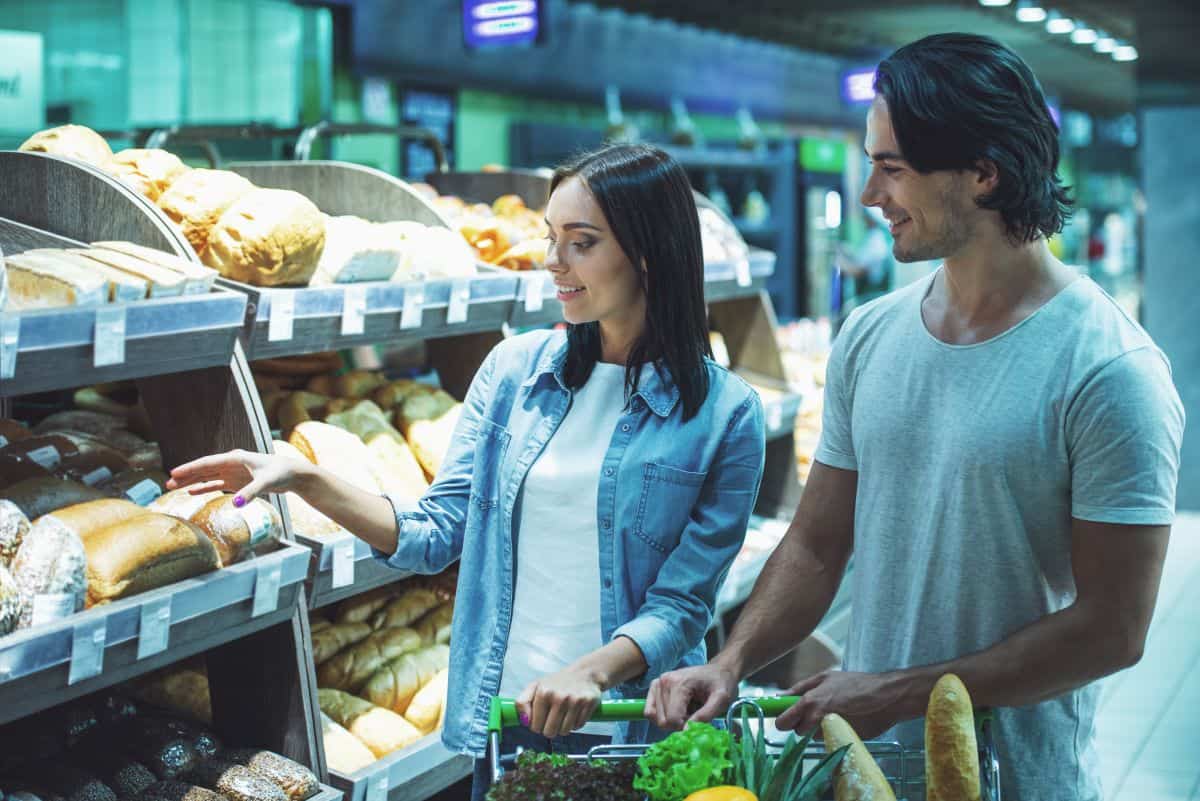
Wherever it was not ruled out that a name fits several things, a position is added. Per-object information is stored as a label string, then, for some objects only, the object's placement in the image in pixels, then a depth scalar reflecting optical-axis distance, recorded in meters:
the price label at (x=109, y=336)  1.81
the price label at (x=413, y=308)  2.59
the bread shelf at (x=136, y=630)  1.67
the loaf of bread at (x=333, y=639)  2.77
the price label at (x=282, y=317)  2.28
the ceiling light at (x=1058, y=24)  12.15
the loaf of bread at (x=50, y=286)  1.83
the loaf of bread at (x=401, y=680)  2.69
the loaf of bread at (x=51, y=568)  1.73
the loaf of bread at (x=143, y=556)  1.82
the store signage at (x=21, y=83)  5.93
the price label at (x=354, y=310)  2.44
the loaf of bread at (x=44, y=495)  1.97
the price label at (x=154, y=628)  1.82
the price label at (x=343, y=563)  2.28
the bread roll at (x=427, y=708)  2.66
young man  1.47
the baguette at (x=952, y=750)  1.23
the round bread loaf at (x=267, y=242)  2.33
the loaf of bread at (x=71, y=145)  2.56
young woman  1.87
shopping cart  1.35
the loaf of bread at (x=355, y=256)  2.54
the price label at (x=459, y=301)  2.74
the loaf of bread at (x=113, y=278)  1.89
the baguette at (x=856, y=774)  1.19
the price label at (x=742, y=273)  3.97
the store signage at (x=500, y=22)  7.62
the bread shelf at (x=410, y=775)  2.30
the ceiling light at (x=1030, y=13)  11.41
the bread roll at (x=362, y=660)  2.74
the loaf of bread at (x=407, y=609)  2.92
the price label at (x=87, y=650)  1.72
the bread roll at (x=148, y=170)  2.56
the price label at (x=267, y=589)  2.03
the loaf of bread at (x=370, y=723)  2.54
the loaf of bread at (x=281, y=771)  2.15
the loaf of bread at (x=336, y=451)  2.61
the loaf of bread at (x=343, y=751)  2.45
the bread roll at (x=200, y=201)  2.41
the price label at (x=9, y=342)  1.67
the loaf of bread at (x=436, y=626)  2.91
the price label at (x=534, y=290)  2.99
